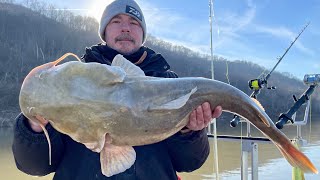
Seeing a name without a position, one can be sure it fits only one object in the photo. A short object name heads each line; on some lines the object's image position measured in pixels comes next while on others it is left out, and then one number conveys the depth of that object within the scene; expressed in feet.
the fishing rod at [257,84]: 11.72
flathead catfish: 3.98
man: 5.04
